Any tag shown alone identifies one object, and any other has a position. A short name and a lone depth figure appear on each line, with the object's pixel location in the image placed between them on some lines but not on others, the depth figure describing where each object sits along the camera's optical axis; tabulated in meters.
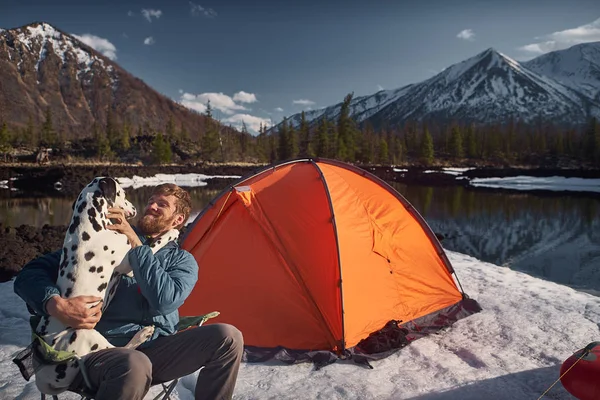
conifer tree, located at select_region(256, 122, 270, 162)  80.01
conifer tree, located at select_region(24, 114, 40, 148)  72.79
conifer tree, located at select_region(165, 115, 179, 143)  68.38
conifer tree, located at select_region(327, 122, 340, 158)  66.94
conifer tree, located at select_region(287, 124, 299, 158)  72.31
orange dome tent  4.53
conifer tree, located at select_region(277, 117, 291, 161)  73.25
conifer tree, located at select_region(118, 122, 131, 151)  65.62
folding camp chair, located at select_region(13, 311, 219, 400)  2.00
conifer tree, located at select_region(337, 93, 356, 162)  71.19
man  2.08
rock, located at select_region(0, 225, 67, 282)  7.63
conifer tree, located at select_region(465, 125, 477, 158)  89.31
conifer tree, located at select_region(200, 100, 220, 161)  64.88
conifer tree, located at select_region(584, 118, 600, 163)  73.75
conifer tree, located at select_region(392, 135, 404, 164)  82.47
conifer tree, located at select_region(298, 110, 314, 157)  74.06
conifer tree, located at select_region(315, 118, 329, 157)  66.10
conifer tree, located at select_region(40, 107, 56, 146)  70.31
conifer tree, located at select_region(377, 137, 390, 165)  76.69
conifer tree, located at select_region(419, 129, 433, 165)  80.19
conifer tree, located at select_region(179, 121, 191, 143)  75.88
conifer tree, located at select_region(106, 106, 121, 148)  70.12
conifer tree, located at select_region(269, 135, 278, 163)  81.25
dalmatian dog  2.09
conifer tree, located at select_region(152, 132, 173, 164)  57.11
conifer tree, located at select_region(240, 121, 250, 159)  85.30
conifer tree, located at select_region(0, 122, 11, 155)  53.91
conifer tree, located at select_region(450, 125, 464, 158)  86.00
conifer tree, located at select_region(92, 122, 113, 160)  58.44
